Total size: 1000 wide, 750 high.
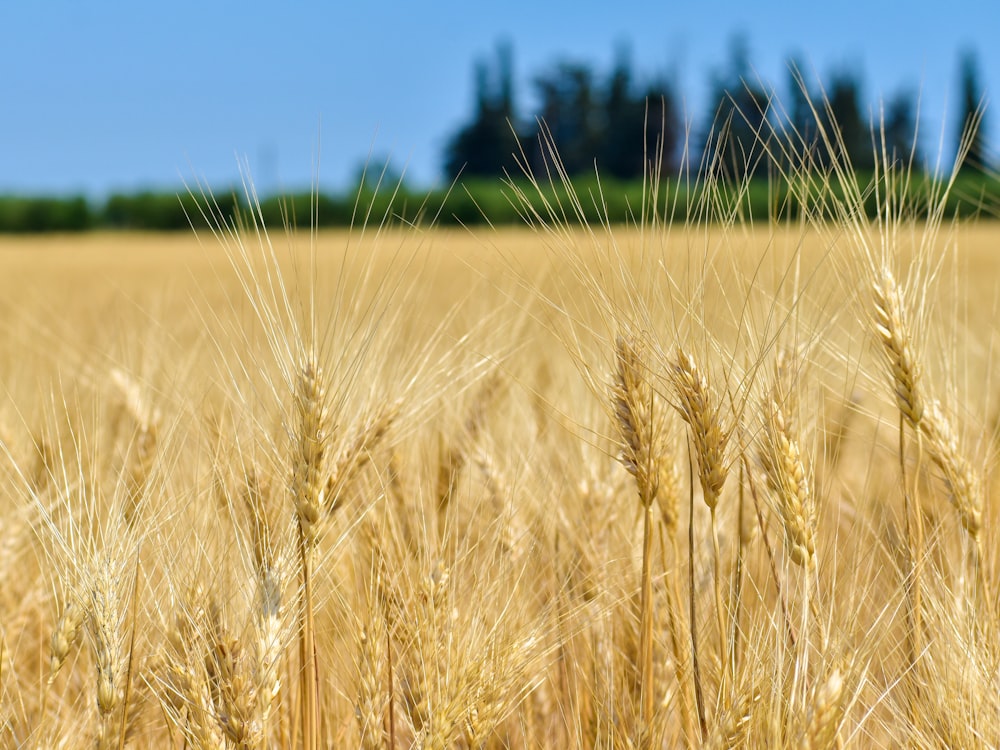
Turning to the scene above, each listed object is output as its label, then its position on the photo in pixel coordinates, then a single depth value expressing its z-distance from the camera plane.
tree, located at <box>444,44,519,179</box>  37.75
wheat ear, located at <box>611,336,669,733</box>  1.05
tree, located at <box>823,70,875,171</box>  32.44
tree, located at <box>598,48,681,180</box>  36.72
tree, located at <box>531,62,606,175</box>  38.23
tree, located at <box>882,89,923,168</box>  39.32
